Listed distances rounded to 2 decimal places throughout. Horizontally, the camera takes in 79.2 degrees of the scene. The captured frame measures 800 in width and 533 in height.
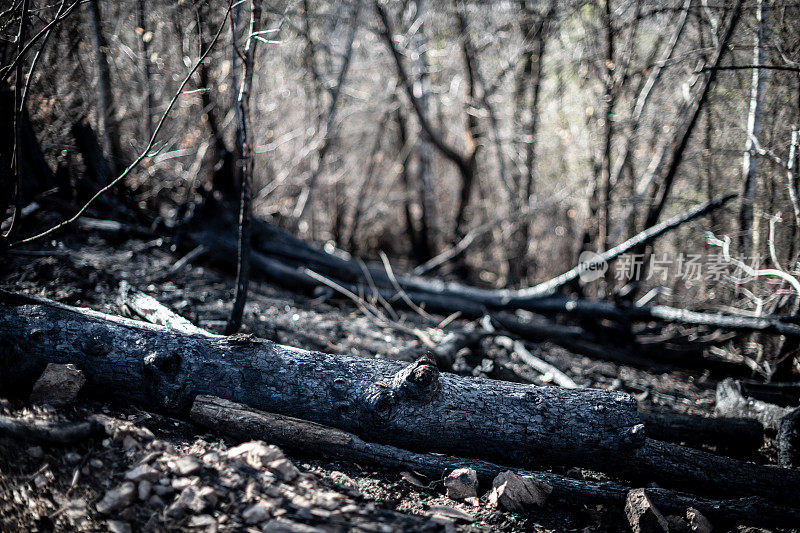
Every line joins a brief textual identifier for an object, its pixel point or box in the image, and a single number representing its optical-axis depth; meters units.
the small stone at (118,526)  1.74
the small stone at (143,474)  1.88
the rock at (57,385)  2.17
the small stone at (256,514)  1.80
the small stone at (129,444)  2.01
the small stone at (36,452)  1.92
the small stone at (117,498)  1.79
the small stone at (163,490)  1.85
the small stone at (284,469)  1.99
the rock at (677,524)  2.09
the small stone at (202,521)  1.77
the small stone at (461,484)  2.17
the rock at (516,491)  2.13
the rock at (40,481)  1.85
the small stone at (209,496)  1.84
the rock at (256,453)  2.02
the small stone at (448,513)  2.01
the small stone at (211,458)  2.01
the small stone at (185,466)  1.93
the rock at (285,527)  1.74
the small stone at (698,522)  2.08
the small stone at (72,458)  1.94
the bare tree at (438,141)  6.19
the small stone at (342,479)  2.11
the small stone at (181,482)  1.88
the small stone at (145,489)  1.83
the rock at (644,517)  2.01
